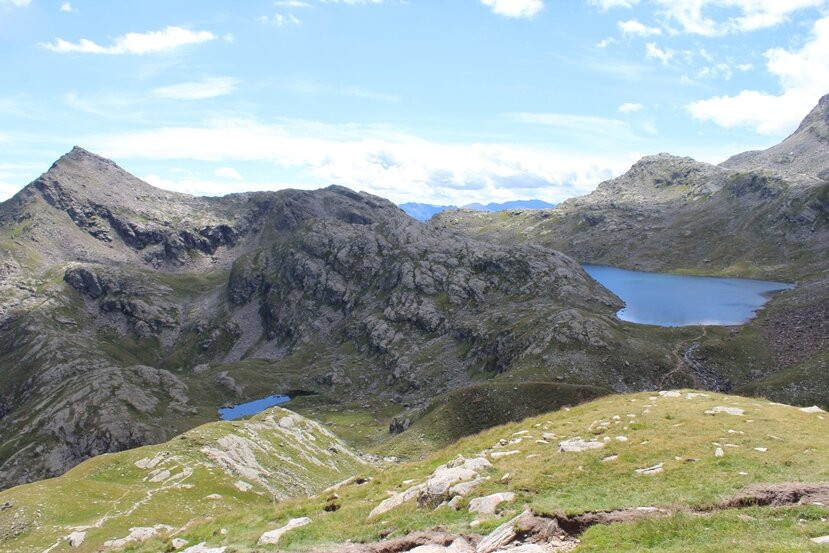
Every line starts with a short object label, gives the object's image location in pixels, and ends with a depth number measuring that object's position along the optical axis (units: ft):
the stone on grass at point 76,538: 158.92
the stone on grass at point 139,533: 146.08
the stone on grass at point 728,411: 134.60
